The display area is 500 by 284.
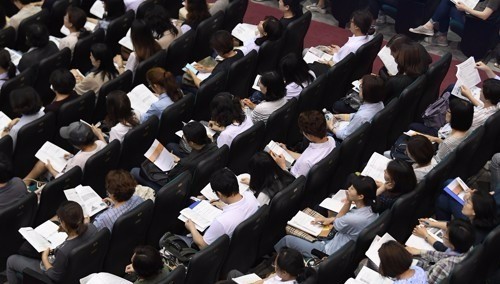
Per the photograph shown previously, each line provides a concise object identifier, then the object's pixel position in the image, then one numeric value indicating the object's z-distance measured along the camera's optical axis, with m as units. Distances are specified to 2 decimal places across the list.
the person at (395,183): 14.29
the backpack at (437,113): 17.47
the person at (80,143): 15.59
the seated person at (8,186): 14.61
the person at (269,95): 16.94
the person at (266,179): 14.52
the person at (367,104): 16.75
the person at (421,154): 15.05
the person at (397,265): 12.67
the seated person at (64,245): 13.46
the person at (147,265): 12.62
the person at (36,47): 19.00
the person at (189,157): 15.51
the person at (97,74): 18.16
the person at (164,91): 17.23
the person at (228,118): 16.28
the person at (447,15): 20.83
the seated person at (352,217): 13.92
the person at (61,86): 17.11
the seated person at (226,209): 14.09
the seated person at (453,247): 13.16
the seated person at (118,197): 14.26
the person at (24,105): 16.41
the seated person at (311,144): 15.61
